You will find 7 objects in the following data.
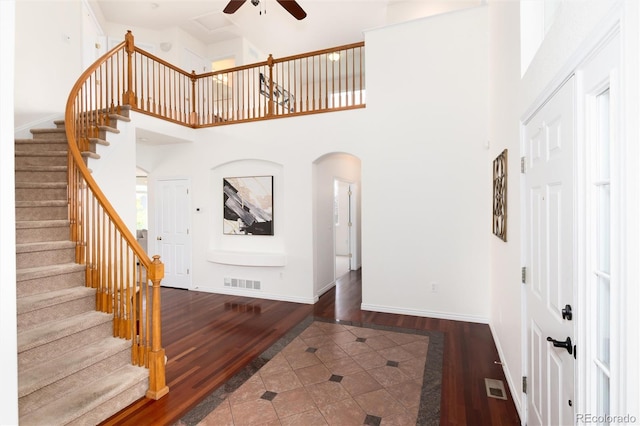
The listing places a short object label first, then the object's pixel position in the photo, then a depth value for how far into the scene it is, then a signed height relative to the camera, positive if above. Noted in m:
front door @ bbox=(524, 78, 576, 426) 1.44 -0.27
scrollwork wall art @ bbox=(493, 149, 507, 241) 2.95 +0.14
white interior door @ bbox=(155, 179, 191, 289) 6.11 -0.37
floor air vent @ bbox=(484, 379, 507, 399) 2.63 -1.55
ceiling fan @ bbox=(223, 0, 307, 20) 3.85 +2.57
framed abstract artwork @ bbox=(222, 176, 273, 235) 5.56 +0.10
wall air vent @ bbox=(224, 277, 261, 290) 5.61 -1.30
